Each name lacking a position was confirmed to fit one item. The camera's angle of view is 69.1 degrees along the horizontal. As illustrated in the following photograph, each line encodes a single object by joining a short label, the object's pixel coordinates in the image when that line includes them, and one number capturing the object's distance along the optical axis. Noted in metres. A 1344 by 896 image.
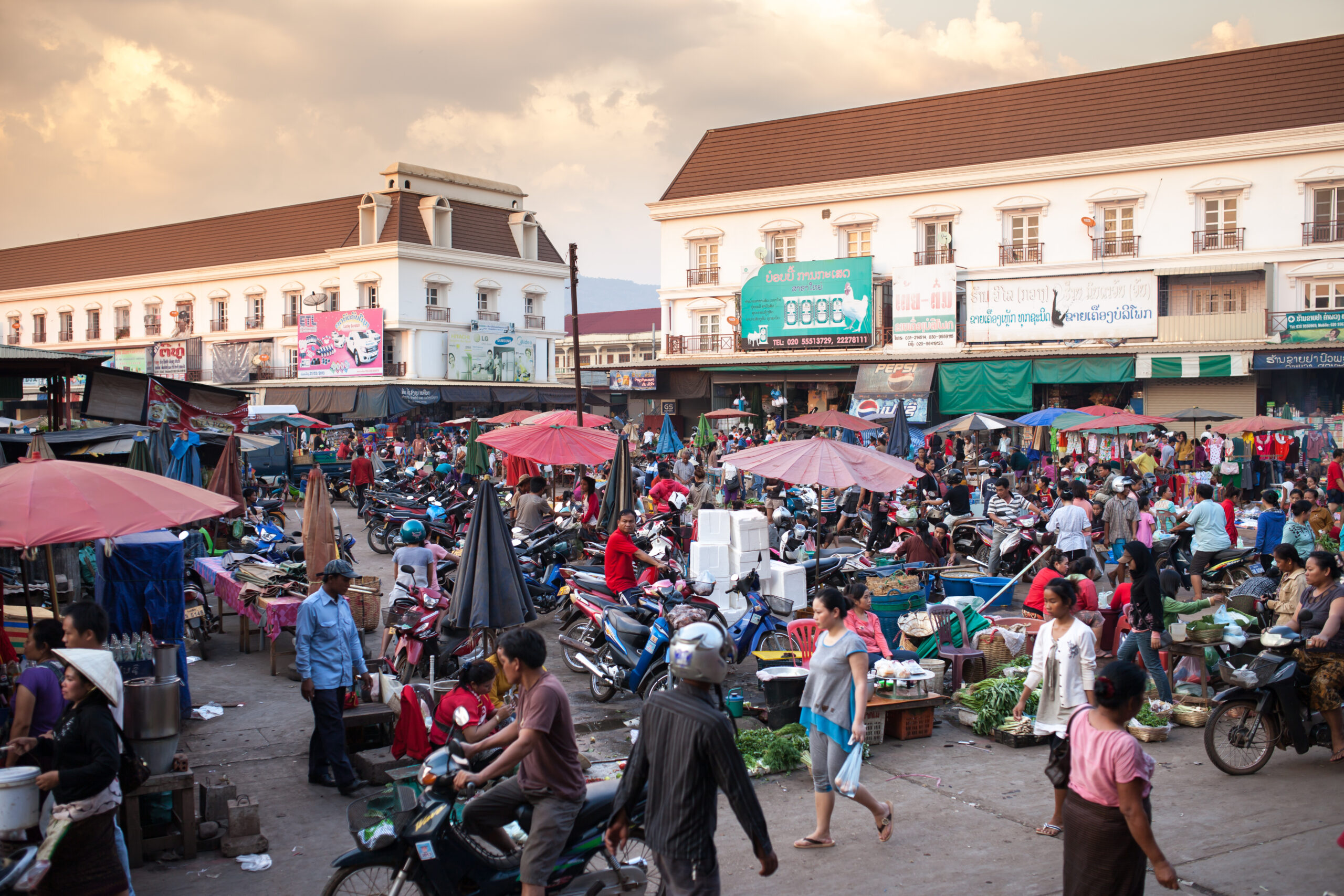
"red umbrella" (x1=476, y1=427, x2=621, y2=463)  13.38
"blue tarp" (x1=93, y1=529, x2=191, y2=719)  7.56
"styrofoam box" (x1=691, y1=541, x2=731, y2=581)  10.01
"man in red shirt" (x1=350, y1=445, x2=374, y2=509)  21.67
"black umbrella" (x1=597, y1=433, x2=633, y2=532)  12.94
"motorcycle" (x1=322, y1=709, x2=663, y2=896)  4.16
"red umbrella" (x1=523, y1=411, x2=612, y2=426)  16.91
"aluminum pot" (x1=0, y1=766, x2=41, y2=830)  3.87
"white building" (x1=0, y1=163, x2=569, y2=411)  42.66
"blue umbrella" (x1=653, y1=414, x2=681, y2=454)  23.23
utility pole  19.81
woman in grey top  5.27
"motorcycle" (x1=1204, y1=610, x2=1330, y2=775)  6.38
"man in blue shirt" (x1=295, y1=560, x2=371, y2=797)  6.14
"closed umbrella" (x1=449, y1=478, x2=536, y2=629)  7.66
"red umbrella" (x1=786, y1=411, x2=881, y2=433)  19.92
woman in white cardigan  5.90
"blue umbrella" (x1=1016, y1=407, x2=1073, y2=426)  19.83
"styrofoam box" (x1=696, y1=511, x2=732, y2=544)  10.02
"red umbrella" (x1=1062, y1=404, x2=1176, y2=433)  18.42
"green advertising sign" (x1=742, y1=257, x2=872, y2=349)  32.28
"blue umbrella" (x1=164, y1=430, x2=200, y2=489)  13.42
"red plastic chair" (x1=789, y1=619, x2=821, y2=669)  8.12
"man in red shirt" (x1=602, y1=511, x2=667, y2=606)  9.45
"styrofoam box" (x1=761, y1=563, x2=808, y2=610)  9.92
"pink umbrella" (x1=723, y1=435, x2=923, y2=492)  9.84
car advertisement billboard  41.59
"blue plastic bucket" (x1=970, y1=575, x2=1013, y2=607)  10.62
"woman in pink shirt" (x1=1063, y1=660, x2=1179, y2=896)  3.68
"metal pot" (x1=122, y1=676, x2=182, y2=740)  5.30
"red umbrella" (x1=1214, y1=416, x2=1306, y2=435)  18.30
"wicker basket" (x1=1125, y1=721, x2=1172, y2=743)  7.21
